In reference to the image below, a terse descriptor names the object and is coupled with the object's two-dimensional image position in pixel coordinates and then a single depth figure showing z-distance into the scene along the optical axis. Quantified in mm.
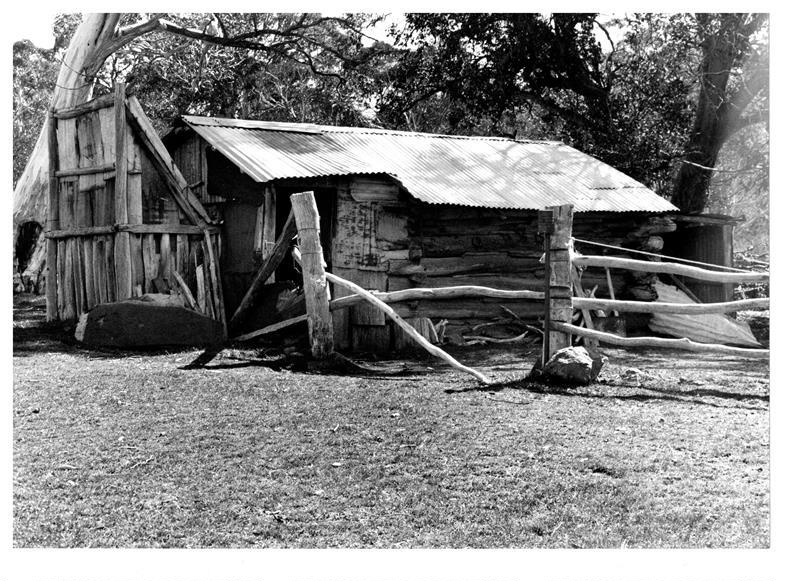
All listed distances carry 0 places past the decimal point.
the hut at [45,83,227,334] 11430
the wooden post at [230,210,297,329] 10578
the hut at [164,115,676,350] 11570
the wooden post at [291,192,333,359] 9477
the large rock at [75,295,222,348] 10195
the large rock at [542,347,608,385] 8180
